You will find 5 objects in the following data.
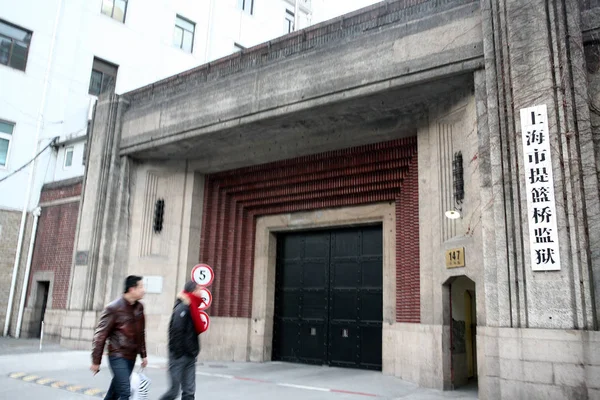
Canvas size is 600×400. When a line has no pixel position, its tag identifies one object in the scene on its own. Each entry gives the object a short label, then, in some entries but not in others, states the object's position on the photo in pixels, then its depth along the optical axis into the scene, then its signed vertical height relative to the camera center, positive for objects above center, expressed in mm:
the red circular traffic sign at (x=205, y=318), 7225 -100
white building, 16797 +7882
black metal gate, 11741 +403
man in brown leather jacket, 4910 -273
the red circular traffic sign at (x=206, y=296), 8519 +242
